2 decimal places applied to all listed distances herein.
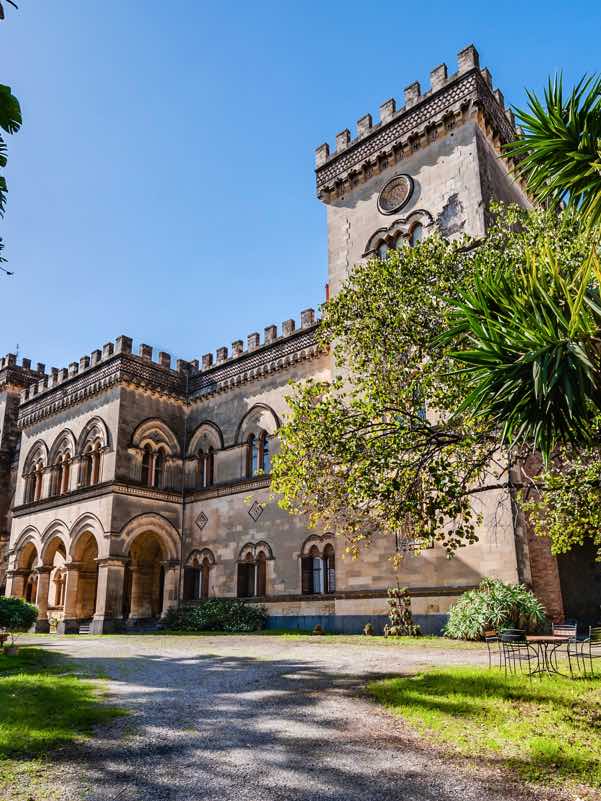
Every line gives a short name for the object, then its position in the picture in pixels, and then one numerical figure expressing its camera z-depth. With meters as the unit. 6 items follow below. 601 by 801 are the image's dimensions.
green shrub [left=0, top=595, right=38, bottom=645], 16.95
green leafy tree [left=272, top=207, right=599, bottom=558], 10.06
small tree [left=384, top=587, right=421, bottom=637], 17.47
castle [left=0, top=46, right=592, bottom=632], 19.31
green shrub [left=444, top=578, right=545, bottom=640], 14.81
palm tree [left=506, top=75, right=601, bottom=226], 7.32
